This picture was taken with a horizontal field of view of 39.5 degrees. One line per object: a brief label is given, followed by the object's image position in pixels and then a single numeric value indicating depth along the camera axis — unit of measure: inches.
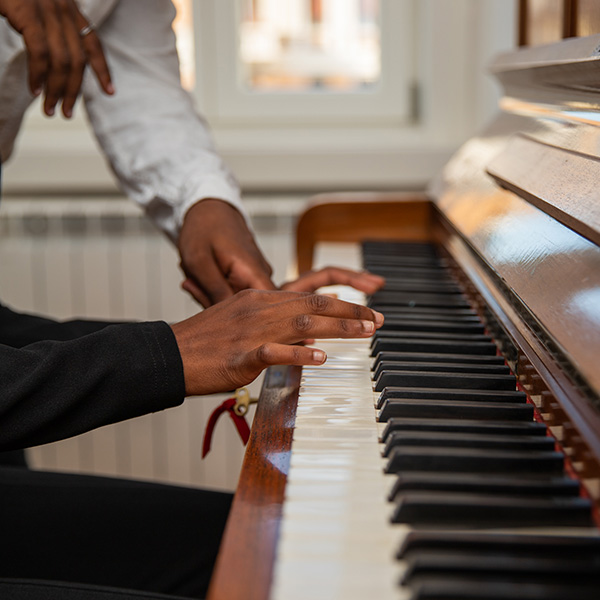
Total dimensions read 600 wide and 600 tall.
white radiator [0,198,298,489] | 81.3
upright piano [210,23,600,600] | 17.2
